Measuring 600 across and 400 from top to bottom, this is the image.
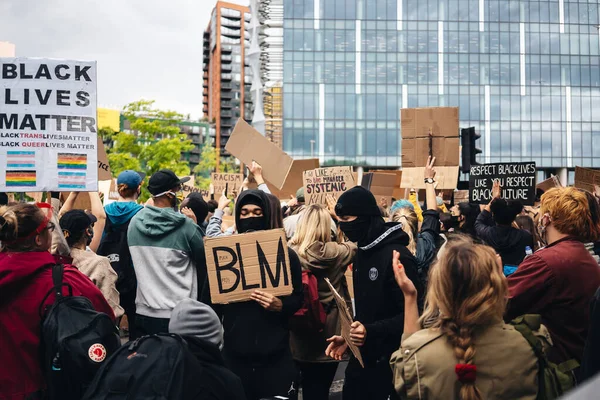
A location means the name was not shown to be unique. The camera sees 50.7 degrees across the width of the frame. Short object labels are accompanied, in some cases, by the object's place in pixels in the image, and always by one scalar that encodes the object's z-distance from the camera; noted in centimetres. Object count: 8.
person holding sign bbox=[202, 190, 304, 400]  395
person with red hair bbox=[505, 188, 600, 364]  322
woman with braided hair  248
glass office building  6469
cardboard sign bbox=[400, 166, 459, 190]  970
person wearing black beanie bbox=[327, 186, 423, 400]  395
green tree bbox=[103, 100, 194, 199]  4938
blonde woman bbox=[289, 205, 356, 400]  484
